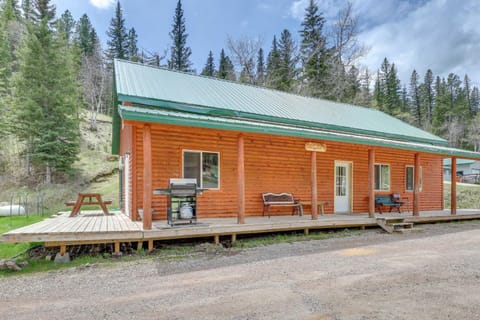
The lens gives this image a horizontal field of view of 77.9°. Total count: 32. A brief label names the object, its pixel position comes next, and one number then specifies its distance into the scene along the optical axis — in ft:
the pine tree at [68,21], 142.72
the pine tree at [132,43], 132.16
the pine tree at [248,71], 84.90
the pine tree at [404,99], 161.38
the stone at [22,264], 16.02
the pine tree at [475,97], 180.86
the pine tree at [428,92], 167.84
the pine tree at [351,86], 84.48
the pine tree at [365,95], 84.53
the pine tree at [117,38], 129.18
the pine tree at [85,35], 133.69
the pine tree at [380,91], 134.00
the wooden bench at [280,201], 28.34
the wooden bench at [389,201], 34.60
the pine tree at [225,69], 94.22
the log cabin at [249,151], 24.07
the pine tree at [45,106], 56.18
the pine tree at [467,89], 176.28
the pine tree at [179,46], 116.88
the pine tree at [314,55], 85.10
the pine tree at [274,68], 85.66
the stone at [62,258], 16.85
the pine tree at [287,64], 88.28
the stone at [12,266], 15.53
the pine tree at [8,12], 101.97
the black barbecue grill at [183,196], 19.67
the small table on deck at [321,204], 30.40
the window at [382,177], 36.79
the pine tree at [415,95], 166.67
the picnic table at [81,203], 26.50
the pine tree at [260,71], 84.79
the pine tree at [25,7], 118.56
